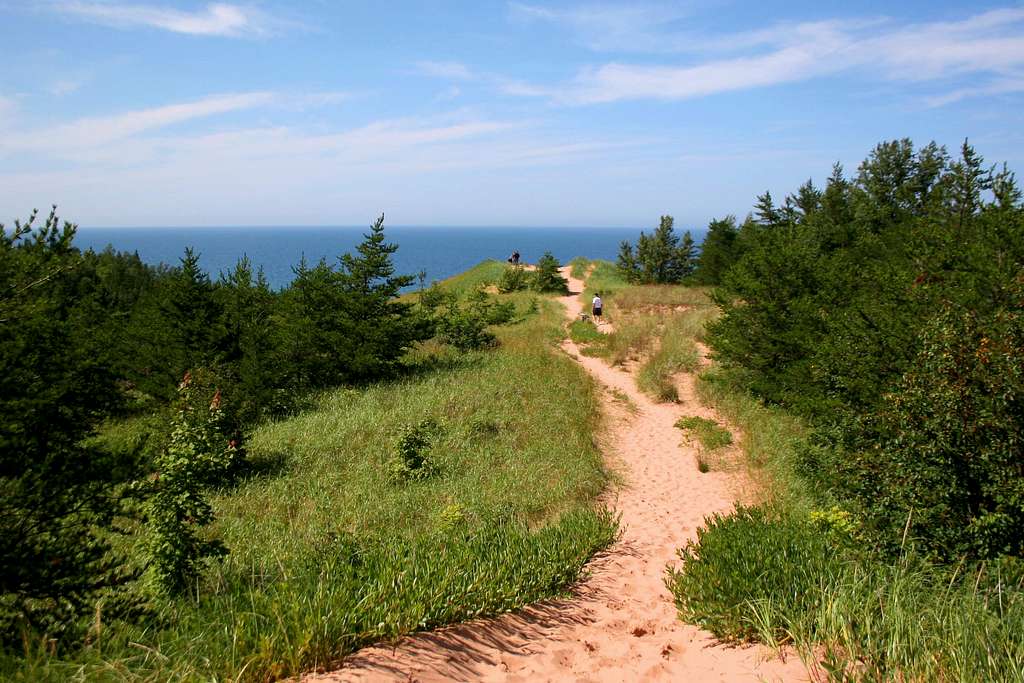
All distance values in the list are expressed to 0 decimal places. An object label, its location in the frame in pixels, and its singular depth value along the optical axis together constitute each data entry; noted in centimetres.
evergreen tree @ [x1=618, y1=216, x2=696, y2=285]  4222
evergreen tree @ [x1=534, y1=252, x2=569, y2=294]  3791
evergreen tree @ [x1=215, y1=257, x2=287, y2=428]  1536
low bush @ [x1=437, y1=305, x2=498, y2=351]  2395
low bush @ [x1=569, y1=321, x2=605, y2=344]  2478
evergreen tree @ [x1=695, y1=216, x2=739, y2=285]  3562
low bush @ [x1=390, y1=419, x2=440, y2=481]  1098
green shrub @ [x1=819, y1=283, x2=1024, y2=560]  561
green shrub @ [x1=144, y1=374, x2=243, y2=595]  547
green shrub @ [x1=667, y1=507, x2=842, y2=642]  532
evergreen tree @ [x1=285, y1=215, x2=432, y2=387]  1866
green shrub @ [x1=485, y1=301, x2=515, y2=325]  2811
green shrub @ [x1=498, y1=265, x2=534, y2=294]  3859
